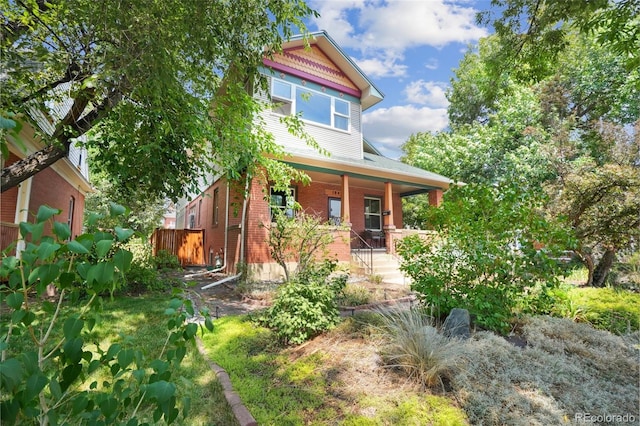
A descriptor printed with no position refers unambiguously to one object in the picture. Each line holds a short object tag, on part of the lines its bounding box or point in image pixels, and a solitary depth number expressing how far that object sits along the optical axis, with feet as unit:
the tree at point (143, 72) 13.73
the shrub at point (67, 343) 3.48
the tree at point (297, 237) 24.47
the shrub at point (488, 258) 14.11
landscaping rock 12.55
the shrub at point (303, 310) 13.47
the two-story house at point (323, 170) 31.89
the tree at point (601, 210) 25.54
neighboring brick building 23.16
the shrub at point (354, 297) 20.47
